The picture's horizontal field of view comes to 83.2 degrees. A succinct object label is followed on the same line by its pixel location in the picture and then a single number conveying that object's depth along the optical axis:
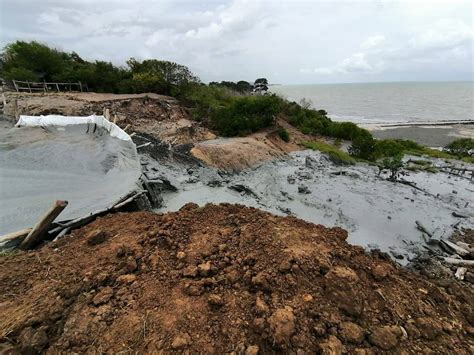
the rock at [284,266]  3.65
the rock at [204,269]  3.64
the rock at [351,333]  3.00
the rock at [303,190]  10.56
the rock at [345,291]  3.32
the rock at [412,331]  3.14
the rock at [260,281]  3.47
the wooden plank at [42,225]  4.44
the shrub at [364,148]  17.53
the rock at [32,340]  2.67
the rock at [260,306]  3.14
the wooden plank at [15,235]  4.31
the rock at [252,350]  2.73
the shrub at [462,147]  20.27
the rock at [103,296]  3.18
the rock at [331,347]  2.83
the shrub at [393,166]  12.73
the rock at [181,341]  2.75
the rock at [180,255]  3.88
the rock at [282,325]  2.89
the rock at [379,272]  3.90
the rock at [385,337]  3.00
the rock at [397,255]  6.71
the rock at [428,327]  3.19
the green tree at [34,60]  21.33
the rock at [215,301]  3.23
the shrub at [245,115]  17.27
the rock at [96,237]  4.36
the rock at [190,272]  3.62
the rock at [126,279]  3.49
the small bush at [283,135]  18.94
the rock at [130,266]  3.67
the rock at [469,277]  5.61
